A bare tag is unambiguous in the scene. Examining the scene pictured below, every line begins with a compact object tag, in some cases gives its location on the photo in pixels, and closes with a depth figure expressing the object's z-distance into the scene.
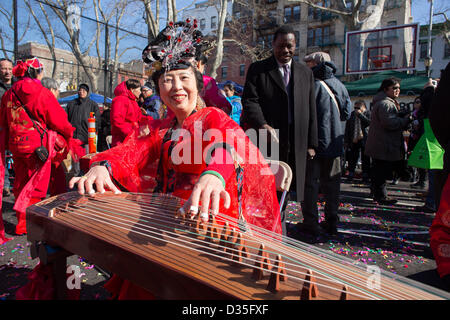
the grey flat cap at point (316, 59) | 3.50
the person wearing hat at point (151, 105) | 5.65
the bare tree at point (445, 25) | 21.60
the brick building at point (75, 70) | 12.54
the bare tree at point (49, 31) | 11.44
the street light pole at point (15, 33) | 8.34
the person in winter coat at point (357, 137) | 6.47
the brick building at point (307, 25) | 27.26
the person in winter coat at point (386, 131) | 4.43
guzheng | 0.82
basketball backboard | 13.39
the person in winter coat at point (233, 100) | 4.69
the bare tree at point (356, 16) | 15.06
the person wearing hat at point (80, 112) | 6.14
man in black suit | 2.78
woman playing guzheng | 1.44
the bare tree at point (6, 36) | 8.56
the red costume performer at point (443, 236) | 1.44
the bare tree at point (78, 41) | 13.58
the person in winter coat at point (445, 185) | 1.45
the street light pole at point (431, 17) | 18.30
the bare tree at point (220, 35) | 11.99
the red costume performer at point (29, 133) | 3.14
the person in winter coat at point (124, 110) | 4.32
